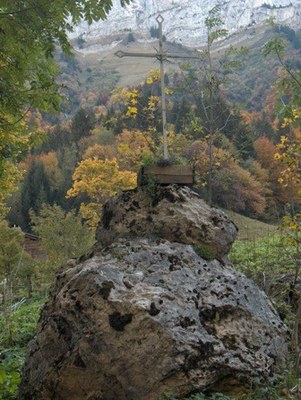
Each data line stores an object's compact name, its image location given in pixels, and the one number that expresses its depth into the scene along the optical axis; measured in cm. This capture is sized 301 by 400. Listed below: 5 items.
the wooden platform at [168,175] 641
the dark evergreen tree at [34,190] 5784
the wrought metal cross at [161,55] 686
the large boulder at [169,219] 609
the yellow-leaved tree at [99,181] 3005
